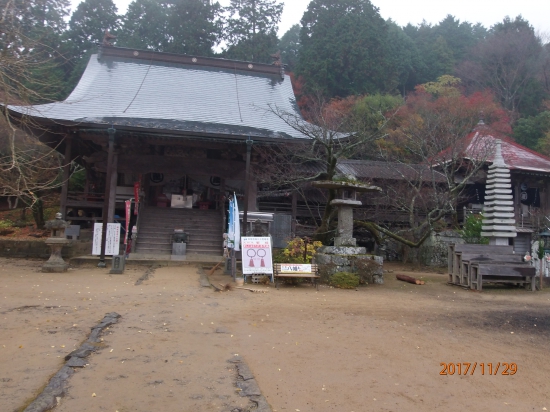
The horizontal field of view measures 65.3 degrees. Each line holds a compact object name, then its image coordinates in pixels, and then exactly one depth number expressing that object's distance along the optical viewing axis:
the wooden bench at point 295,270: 9.67
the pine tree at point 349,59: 29.31
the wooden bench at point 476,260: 10.71
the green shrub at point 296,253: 10.84
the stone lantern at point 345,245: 10.54
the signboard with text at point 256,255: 9.89
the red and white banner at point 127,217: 13.69
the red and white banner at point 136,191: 15.41
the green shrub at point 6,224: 17.41
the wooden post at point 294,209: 16.27
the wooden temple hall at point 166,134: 14.28
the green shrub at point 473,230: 14.85
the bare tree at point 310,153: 12.85
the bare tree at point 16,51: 6.16
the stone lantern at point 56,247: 11.16
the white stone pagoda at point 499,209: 11.83
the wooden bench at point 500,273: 10.47
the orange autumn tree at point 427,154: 14.97
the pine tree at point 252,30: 30.88
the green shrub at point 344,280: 10.07
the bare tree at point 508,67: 31.16
